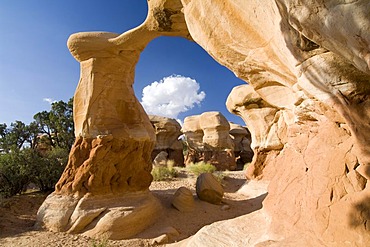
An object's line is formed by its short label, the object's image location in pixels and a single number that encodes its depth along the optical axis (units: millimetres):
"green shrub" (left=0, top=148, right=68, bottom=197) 8797
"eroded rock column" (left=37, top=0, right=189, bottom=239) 5672
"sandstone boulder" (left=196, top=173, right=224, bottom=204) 8094
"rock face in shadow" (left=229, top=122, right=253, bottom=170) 22375
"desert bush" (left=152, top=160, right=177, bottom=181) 11277
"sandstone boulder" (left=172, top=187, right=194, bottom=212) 7298
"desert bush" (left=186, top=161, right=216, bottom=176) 12648
